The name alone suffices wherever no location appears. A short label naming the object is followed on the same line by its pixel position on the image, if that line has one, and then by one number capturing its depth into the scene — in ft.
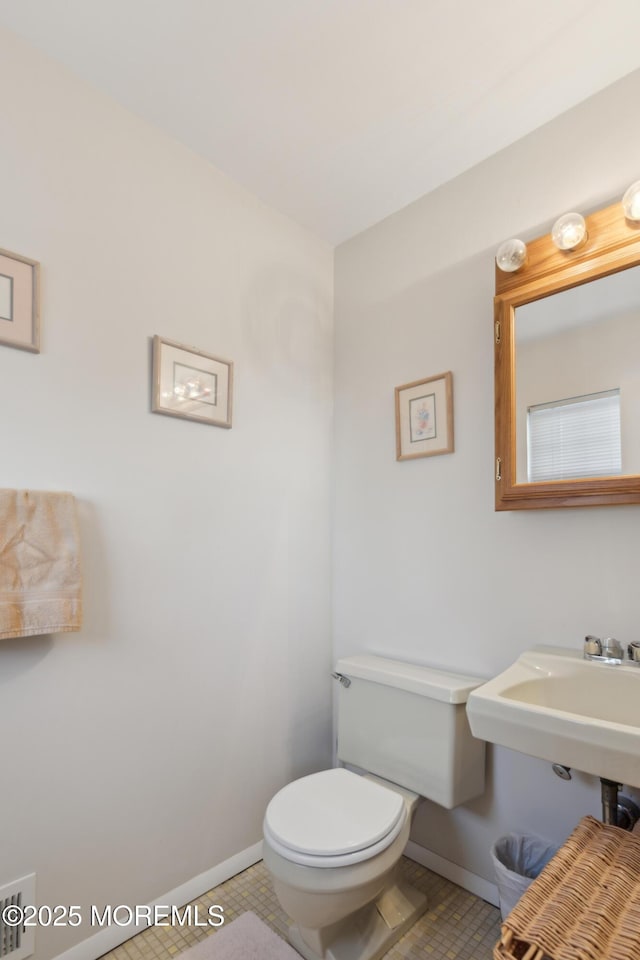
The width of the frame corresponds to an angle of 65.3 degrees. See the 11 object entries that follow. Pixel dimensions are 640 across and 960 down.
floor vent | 4.01
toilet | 4.02
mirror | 4.51
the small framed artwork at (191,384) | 5.32
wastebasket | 4.64
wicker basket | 2.42
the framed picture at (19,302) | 4.28
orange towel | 3.99
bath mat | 4.59
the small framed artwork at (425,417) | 5.93
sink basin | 3.21
